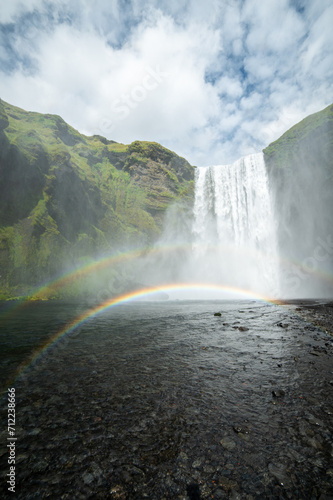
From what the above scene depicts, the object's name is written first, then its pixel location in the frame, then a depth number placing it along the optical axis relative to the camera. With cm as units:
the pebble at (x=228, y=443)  324
